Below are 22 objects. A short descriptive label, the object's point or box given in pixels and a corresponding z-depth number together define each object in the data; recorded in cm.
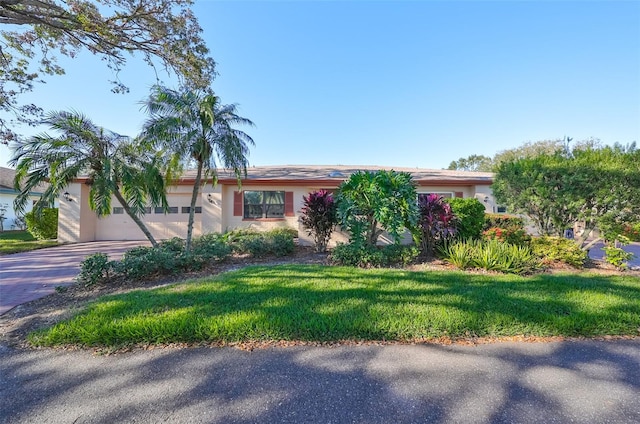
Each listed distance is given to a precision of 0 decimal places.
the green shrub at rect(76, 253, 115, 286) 529
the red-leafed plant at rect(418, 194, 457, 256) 719
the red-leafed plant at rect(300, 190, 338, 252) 820
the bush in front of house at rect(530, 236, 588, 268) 646
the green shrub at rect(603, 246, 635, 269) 623
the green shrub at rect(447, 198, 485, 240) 746
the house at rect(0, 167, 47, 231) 1764
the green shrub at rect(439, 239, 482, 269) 626
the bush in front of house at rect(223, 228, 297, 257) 798
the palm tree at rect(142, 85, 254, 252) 686
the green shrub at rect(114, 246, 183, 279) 554
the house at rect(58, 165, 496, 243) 1200
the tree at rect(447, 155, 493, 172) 4381
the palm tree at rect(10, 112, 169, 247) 582
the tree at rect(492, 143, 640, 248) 587
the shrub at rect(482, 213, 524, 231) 828
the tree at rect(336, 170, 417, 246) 664
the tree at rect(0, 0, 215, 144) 565
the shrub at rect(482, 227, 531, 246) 730
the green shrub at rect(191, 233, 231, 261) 672
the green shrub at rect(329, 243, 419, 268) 656
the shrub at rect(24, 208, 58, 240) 1272
